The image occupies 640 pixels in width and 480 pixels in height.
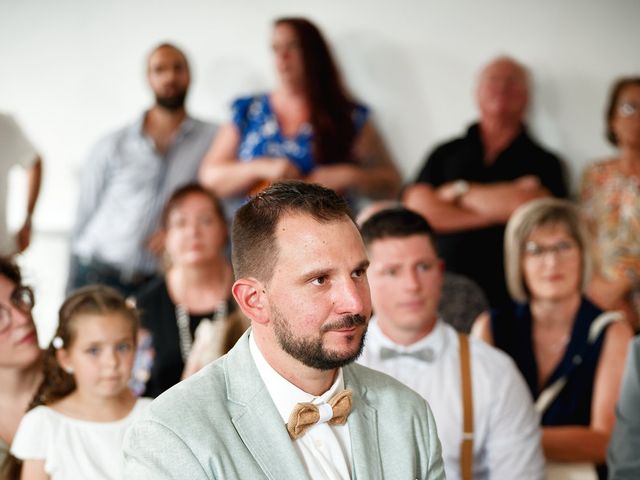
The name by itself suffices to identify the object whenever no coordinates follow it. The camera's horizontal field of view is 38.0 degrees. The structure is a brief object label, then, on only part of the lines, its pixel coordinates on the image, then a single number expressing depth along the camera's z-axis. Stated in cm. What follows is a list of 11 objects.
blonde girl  226
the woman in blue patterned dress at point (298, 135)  445
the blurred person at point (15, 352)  245
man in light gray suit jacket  161
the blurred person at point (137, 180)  463
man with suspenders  258
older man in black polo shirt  435
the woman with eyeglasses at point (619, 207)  419
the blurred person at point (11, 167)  426
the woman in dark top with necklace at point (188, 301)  331
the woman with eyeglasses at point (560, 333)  303
